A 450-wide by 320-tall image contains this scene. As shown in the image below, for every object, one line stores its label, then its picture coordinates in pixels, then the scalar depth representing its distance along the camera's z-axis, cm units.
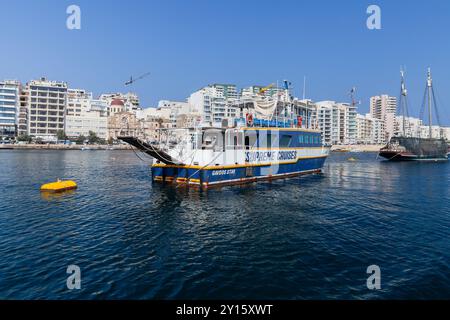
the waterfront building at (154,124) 15984
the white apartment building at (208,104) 15962
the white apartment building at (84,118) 15075
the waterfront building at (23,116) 14112
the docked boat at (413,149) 8094
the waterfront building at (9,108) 13362
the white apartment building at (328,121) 19282
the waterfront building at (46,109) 14109
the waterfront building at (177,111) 16256
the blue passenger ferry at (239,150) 2980
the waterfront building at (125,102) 16412
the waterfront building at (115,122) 15325
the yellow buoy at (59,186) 2712
